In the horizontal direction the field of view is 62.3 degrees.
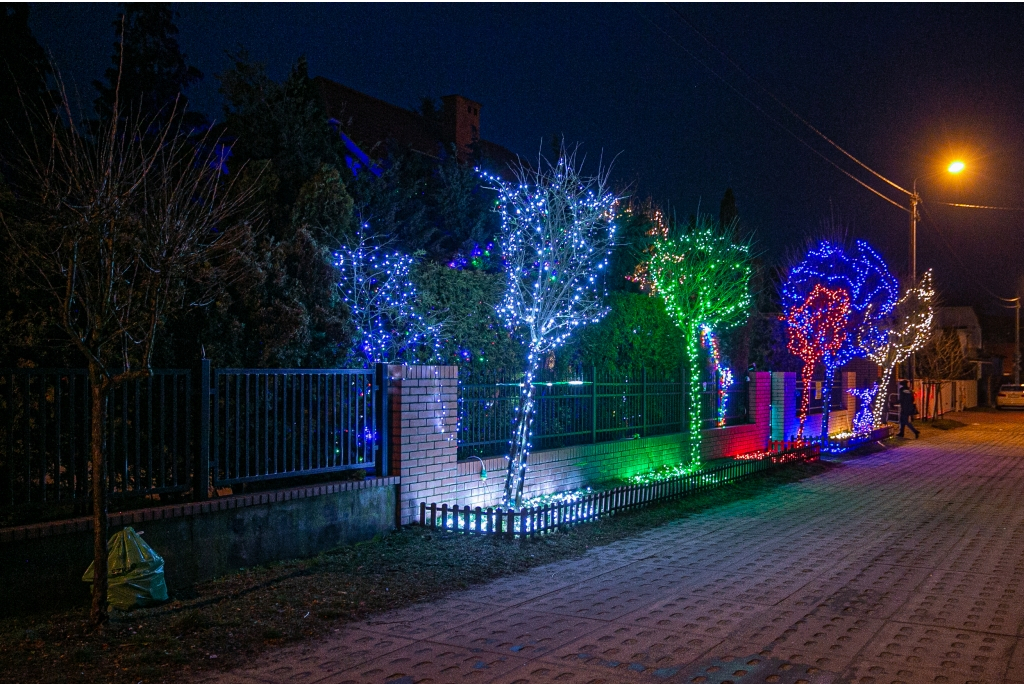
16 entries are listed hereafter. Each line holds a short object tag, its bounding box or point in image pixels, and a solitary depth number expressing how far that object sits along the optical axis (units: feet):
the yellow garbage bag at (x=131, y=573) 20.77
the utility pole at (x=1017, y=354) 196.24
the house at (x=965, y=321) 260.62
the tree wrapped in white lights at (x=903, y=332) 80.79
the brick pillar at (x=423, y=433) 31.58
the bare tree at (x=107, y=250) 19.88
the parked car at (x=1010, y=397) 157.28
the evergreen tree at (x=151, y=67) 49.03
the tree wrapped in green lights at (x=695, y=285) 54.95
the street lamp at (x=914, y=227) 83.46
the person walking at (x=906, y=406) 84.12
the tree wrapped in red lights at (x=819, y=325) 67.46
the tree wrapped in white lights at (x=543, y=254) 36.68
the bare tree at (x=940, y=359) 129.40
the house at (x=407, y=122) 78.18
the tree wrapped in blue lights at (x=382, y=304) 40.04
